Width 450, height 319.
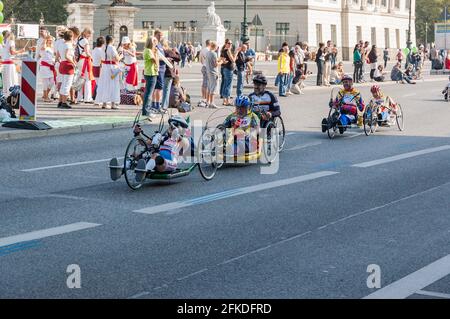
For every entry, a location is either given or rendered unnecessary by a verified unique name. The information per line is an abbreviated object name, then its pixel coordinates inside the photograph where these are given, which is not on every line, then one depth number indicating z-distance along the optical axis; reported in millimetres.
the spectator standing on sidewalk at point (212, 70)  25453
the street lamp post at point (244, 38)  43866
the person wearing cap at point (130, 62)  25062
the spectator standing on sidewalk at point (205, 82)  25750
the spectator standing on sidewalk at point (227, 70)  26281
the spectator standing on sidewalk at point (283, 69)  31281
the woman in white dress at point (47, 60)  23609
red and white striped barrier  18594
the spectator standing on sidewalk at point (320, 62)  37612
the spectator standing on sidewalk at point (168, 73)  22875
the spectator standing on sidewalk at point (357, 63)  41875
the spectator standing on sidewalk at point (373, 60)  45281
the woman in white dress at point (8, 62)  22844
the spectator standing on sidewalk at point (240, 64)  27516
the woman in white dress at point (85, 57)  23234
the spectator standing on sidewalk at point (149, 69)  21594
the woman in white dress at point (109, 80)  22781
